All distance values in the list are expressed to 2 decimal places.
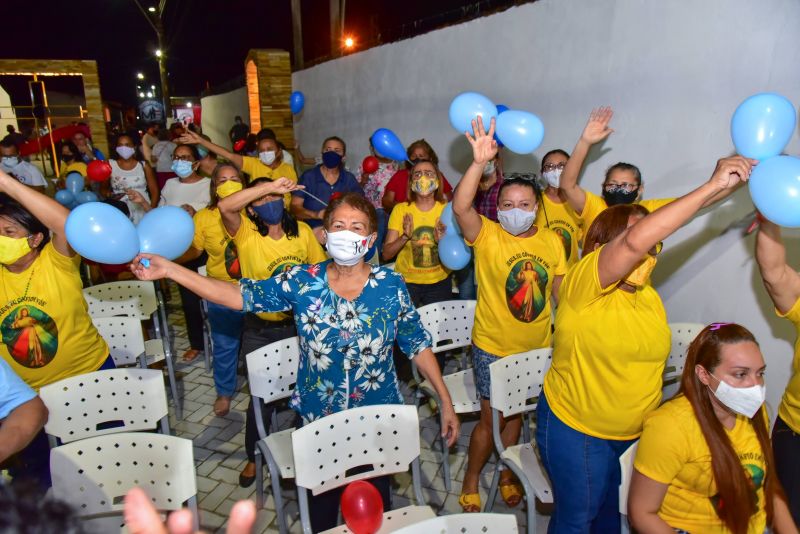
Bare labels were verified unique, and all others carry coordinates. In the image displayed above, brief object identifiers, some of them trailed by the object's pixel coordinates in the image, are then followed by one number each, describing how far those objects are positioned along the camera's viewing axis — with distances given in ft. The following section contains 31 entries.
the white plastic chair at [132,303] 11.85
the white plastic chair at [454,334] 9.63
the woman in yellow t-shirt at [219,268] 11.25
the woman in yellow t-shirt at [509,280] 8.21
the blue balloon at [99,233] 6.15
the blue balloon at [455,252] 10.75
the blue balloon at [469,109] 9.39
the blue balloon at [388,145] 15.66
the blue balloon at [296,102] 28.32
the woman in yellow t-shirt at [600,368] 5.90
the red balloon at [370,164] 17.78
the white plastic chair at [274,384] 7.95
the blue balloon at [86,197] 17.10
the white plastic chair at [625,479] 6.01
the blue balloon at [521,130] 9.55
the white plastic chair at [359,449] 6.36
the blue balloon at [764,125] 5.93
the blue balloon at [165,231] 7.13
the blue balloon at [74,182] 18.53
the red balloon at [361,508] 4.69
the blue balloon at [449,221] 10.73
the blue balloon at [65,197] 17.65
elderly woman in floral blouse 6.25
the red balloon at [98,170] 17.57
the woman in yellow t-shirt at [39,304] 7.01
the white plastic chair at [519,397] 7.52
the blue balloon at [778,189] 5.26
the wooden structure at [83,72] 33.09
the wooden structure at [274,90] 30.42
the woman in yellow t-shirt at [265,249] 9.23
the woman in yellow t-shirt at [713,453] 5.39
